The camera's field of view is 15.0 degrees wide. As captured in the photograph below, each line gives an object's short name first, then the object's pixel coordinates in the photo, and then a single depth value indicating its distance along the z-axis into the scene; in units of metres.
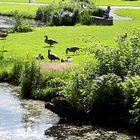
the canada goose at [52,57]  38.41
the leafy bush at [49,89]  31.80
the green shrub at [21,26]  56.81
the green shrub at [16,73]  35.66
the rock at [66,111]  28.38
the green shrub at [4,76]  36.57
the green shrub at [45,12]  69.81
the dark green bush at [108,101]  27.72
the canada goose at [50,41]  45.88
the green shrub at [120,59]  29.62
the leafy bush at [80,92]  28.14
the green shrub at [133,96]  25.81
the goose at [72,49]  41.96
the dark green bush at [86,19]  62.91
